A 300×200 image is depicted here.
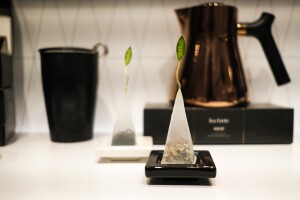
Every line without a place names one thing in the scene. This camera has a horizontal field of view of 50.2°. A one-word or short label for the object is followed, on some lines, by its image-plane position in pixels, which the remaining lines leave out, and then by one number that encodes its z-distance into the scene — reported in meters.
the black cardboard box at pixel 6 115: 0.69
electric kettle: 0.70
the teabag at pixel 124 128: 0.62
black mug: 0.70
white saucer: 0.57
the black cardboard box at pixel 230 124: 0.70
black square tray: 0.45
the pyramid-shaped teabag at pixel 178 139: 0.49
